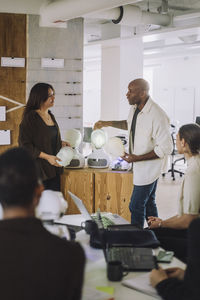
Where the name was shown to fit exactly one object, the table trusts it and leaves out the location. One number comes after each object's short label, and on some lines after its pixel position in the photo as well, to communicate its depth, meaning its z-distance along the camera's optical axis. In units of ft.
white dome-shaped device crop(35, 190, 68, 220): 6.06
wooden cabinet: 13.61
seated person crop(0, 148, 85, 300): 3.71
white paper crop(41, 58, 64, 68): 16.10
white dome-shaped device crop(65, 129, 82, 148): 13.56
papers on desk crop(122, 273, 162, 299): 5.42
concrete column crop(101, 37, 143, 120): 22.52
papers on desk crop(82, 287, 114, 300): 5.19
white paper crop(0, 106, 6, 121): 15.56
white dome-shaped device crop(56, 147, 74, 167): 12.07
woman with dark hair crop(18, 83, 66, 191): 11.80
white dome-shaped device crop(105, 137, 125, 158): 12.51
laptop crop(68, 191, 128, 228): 7.41
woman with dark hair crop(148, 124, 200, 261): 8.11
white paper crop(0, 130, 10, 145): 15.60
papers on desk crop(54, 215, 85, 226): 8.59
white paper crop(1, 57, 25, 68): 15.53
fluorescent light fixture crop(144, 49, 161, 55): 32.60
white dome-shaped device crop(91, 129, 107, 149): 13.38
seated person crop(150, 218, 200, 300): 4.80
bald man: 12.07
